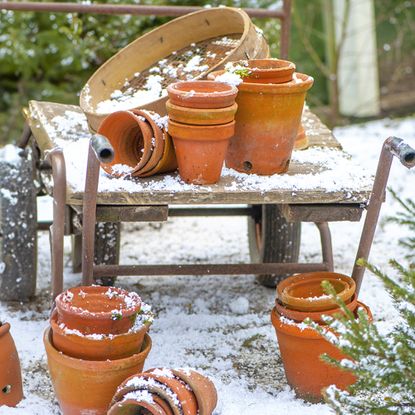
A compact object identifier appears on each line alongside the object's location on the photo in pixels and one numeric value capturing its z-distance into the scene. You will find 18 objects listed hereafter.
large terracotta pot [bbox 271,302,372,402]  2.89
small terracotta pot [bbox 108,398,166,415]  2.56
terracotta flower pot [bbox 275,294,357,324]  2.88
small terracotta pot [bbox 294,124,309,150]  3.56
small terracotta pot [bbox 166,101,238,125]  2.96
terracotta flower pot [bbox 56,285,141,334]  2.74
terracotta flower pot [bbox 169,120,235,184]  2.99
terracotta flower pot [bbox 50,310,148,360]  2.74
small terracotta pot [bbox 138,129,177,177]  3.09
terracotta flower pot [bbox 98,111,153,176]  3.05
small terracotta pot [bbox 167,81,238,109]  2.95
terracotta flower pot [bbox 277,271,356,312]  2.89
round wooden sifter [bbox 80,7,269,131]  3.58
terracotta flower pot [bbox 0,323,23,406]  2.88
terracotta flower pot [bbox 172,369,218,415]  2.64
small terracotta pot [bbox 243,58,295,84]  3.12
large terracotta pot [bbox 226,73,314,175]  3.08
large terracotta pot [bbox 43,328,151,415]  2.73
